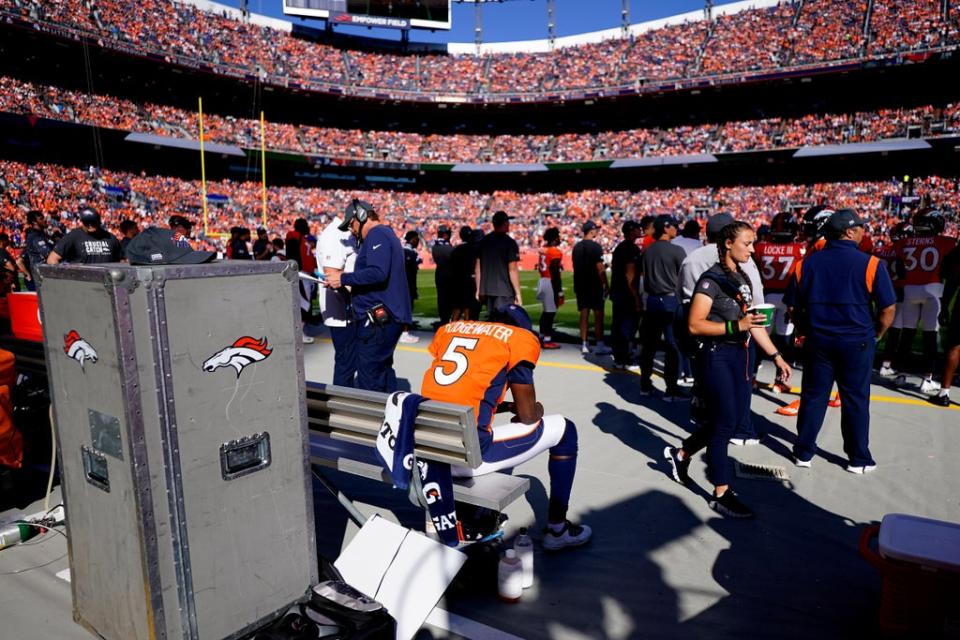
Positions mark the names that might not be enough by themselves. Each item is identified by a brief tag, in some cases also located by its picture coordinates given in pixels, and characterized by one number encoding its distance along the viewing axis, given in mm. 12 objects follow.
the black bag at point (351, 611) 2420
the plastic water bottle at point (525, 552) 3082
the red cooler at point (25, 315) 4906
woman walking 3922
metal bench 2863
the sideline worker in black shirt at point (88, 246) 6812
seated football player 3115
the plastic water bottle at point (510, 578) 3004
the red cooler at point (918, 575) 2447
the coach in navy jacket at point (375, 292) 4859
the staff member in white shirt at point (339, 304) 5605
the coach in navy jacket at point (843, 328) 4477
